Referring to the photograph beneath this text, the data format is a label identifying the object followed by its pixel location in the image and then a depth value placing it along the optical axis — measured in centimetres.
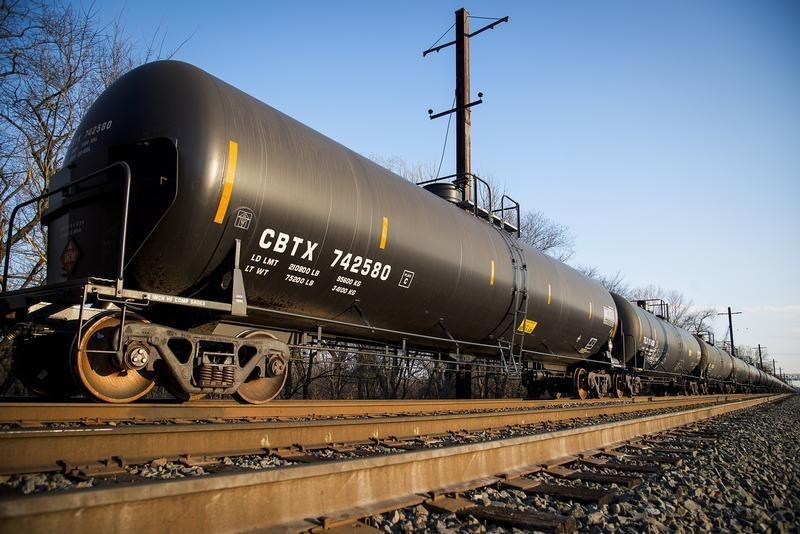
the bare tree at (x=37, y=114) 1141
